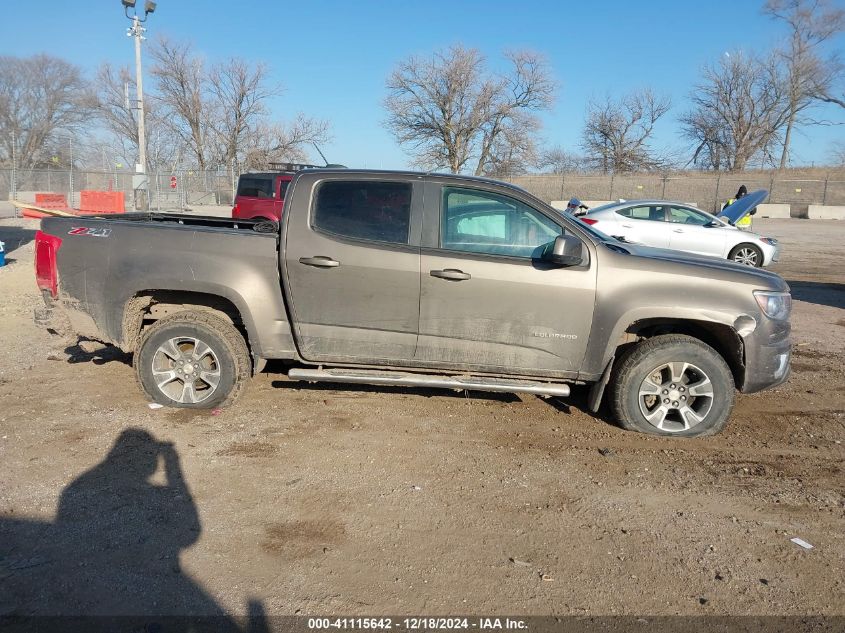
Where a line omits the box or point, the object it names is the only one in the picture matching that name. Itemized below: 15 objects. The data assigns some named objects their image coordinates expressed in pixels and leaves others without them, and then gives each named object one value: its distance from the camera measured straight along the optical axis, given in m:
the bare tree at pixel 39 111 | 54.25
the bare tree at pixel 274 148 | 48.62
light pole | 24.92
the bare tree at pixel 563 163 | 59.94
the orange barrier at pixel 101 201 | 26.38
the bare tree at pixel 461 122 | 43.31
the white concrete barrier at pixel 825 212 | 35.06
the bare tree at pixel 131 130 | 51.38
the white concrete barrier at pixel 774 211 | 36.44
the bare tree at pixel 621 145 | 58.75
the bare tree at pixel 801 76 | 53.59
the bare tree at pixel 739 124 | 56.06
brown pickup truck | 4.51
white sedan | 13.90
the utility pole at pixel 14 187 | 28.33
